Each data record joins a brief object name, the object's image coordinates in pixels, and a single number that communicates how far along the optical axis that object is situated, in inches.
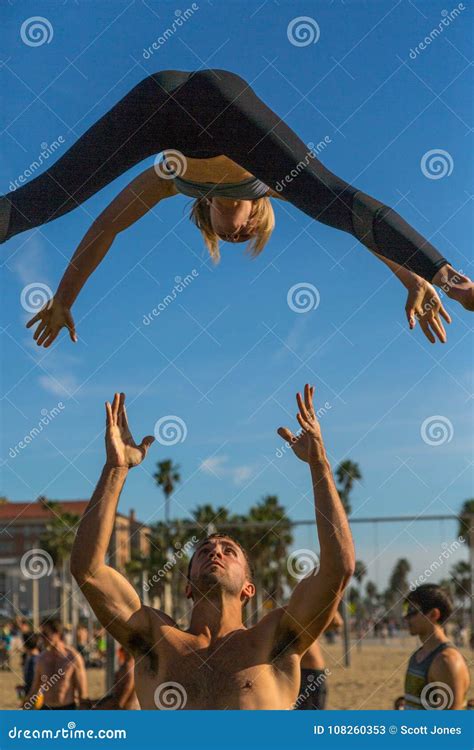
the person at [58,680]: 410.0
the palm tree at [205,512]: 1724.4
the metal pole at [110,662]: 471.2
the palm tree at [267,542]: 2277.3
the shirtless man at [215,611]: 166.2
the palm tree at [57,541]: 2578.7
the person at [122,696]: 340.8
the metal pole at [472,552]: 622.5
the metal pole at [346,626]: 649.4
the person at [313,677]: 338.3
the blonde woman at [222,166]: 173.6
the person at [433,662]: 276.2
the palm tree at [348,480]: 1846.5
